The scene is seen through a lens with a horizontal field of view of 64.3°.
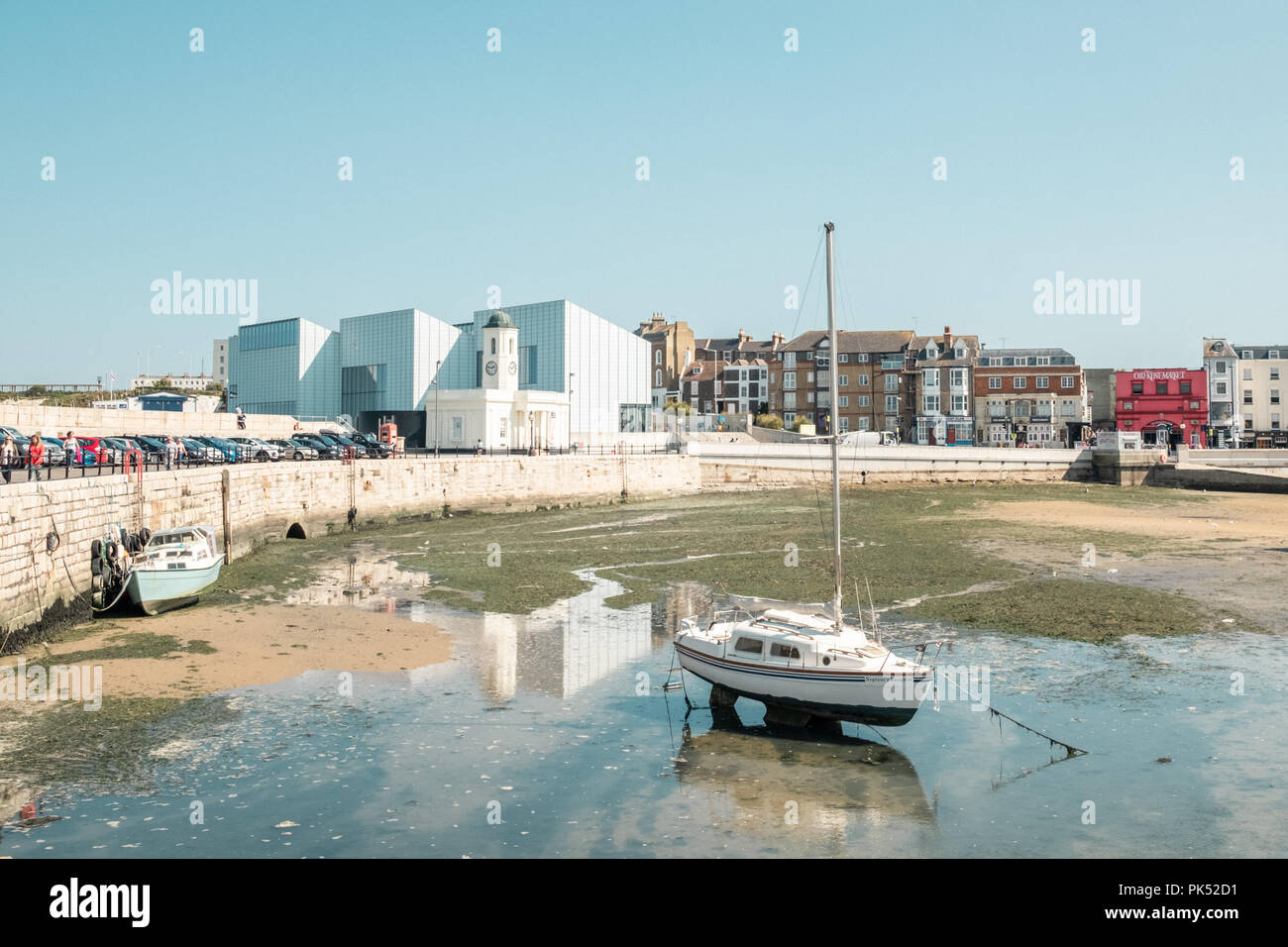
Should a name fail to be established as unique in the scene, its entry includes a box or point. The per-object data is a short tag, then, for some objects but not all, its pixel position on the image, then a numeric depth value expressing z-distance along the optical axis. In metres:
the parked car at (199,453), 50.07
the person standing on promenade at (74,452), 42.91
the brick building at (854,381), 118.31
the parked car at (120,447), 47.80
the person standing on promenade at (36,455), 35.06
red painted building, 100.81
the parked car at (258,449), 56.19
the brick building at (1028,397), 107.81
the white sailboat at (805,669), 18.50
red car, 42.53
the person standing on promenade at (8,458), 32.50
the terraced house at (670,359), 142.88
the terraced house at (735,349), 140.25
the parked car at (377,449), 65.71
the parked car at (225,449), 52.91
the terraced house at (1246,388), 109.75
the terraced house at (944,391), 111.75
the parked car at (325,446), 63.09
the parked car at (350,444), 65.39
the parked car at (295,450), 59.75
